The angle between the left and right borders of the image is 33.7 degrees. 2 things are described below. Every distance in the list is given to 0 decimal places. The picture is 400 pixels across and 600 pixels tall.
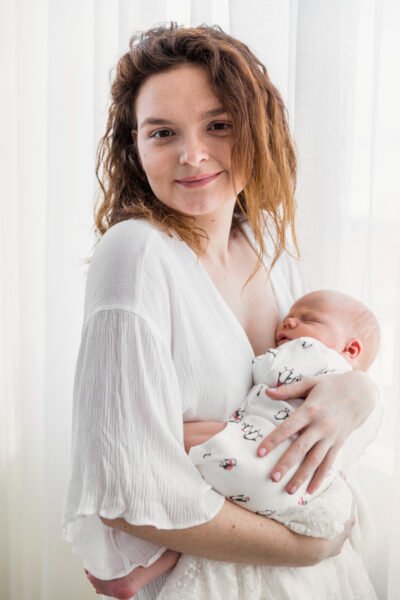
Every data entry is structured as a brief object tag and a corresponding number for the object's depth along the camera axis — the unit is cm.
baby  104
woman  100
